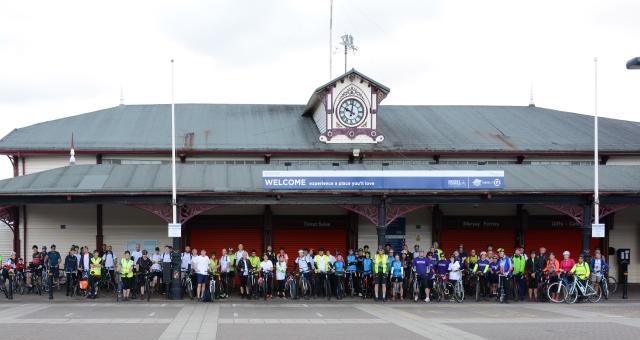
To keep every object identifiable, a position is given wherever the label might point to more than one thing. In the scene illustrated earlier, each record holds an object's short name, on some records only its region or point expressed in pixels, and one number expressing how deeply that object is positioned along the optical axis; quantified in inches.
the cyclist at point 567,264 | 885.8
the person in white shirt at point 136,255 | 921.3
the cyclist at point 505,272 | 878.4
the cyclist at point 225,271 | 895.1
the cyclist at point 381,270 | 869.8
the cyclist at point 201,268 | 854.5
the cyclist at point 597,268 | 895.7
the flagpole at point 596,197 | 903.1
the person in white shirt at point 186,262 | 908.6
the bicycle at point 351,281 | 922.7
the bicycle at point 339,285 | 901.8
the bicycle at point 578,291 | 865.5
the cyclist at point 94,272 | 871.1
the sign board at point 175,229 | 853.2
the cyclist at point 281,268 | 894.4
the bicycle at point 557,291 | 872.9
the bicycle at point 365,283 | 911.0
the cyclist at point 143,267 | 871.1
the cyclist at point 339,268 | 896.9
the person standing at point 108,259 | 927.0
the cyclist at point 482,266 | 892.0
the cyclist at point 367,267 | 895.7
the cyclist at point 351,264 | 918.4
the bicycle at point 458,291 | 879.7
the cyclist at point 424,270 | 873.5
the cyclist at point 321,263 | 902.4
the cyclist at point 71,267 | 903.1
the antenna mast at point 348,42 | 1412.4
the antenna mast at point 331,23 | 1423.5
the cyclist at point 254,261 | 888.9
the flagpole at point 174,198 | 866.8
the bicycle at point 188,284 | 882.1
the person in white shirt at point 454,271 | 875.6
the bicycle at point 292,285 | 900.6
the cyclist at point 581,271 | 868.0
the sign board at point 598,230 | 895.7
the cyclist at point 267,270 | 884.0
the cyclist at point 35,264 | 934.4
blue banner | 900.0
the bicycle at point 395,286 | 881.5
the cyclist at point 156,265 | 905.5
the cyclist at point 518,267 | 900.6
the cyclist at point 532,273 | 898.7
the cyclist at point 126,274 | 859.4
